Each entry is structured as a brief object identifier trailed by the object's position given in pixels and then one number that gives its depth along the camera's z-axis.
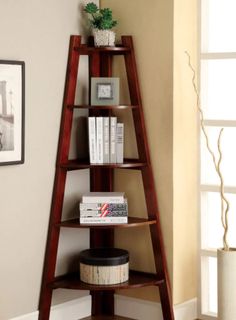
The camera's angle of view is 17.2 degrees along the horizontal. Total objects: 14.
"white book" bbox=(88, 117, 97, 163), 4.56
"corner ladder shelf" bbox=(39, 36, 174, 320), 4.54
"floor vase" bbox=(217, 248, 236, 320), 4.34
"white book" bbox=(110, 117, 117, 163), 4.60
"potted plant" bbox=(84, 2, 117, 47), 4.60
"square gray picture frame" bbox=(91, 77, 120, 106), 4.59
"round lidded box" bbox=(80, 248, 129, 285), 4.50
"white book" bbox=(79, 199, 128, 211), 4.54
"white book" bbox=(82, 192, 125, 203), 4.55
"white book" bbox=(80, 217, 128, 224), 4.53
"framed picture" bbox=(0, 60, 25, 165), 4.19
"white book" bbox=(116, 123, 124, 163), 4.62
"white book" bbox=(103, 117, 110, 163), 4.59
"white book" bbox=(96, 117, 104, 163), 4.58
